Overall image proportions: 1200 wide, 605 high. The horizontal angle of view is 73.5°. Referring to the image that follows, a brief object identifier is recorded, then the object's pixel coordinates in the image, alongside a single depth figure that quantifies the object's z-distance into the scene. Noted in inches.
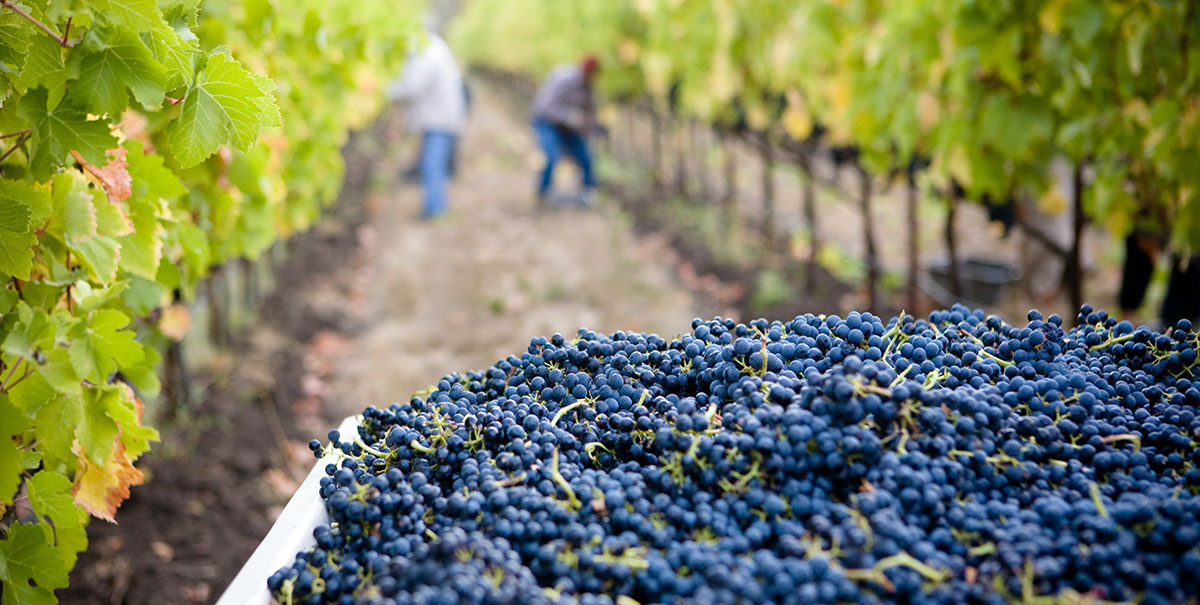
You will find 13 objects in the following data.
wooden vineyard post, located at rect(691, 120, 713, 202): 367.0
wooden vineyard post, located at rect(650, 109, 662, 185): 389.8
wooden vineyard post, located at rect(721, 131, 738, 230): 313.1
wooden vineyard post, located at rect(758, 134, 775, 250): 275.4
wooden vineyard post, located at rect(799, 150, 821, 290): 237.9
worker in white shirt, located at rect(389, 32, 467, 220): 370.0
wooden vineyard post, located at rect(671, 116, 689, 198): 355.1
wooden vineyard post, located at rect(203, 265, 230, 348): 176.5
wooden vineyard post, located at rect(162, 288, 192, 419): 150.3
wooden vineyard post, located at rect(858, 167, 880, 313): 206.2
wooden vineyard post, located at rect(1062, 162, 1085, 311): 150.7
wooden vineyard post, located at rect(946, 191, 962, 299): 179.6
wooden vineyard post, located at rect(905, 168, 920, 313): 195.9
